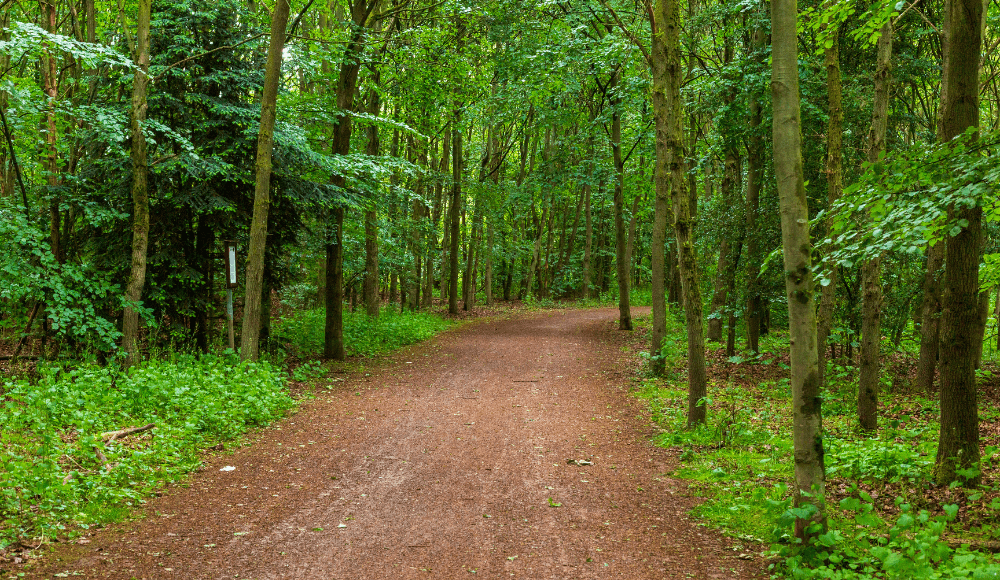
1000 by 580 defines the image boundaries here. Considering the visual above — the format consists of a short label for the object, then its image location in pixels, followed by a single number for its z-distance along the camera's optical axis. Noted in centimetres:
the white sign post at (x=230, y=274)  1080
